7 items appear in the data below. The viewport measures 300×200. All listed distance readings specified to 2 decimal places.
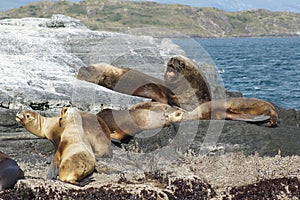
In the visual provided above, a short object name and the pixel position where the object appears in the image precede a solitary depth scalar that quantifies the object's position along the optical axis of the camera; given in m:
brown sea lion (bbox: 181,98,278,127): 19.06
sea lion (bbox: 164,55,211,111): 20.55
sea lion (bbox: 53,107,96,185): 14.47
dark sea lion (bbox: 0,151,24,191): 14.07
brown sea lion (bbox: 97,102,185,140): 18.48
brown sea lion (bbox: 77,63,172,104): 20.69
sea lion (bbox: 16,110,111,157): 16.66
